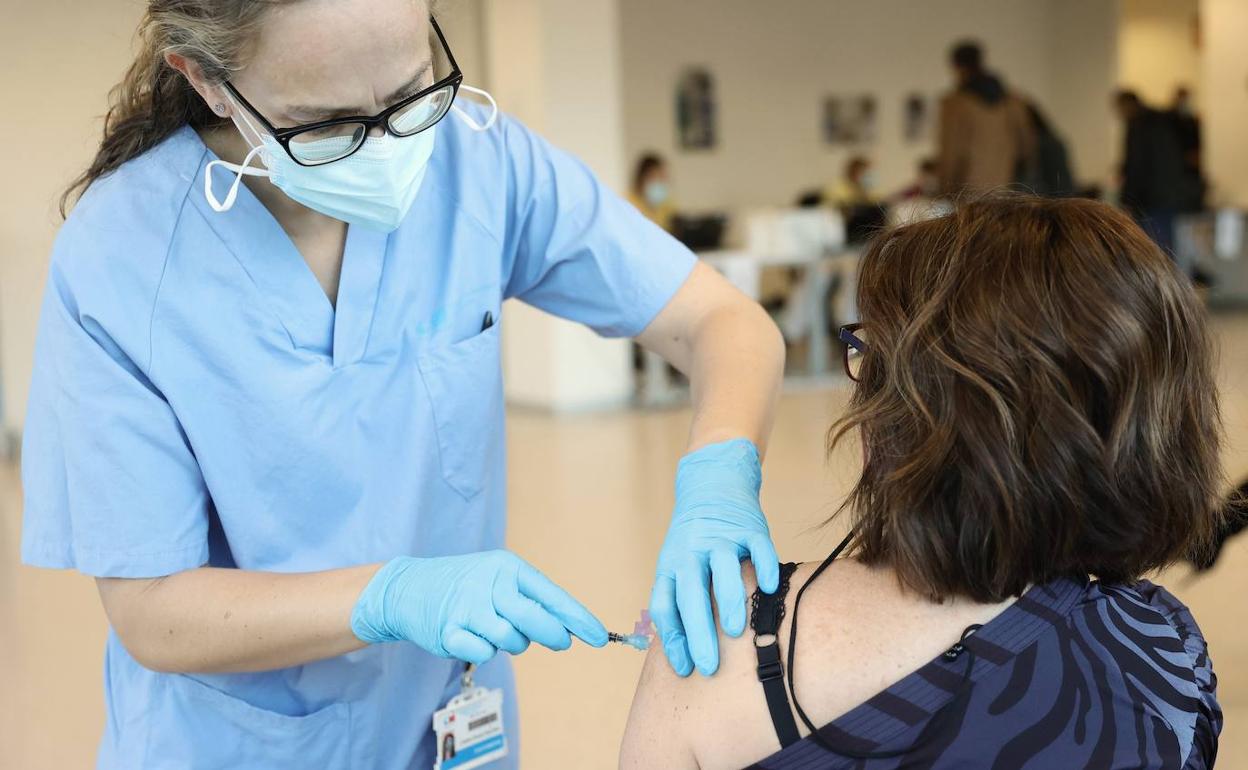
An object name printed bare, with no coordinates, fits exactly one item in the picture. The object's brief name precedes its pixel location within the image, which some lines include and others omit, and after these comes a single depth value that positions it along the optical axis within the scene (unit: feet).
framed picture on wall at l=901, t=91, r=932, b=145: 34.88
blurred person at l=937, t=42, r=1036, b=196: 22.15
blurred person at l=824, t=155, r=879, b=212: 28.76
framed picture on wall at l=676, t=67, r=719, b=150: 31.50
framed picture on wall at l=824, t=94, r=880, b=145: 33.73
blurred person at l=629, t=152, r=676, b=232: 23.47
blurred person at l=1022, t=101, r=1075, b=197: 23.31
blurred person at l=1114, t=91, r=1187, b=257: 25.95
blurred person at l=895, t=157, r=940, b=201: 26.20
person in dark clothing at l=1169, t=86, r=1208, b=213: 26.66
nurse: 3.42
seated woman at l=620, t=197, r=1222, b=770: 2.97
